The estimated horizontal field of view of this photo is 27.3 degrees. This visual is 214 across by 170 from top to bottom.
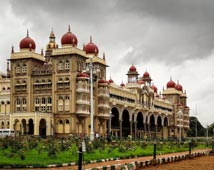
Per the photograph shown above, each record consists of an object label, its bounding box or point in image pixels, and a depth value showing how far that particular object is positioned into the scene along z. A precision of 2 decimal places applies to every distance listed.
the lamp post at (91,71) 43.57
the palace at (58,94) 64.31
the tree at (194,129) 136.49
